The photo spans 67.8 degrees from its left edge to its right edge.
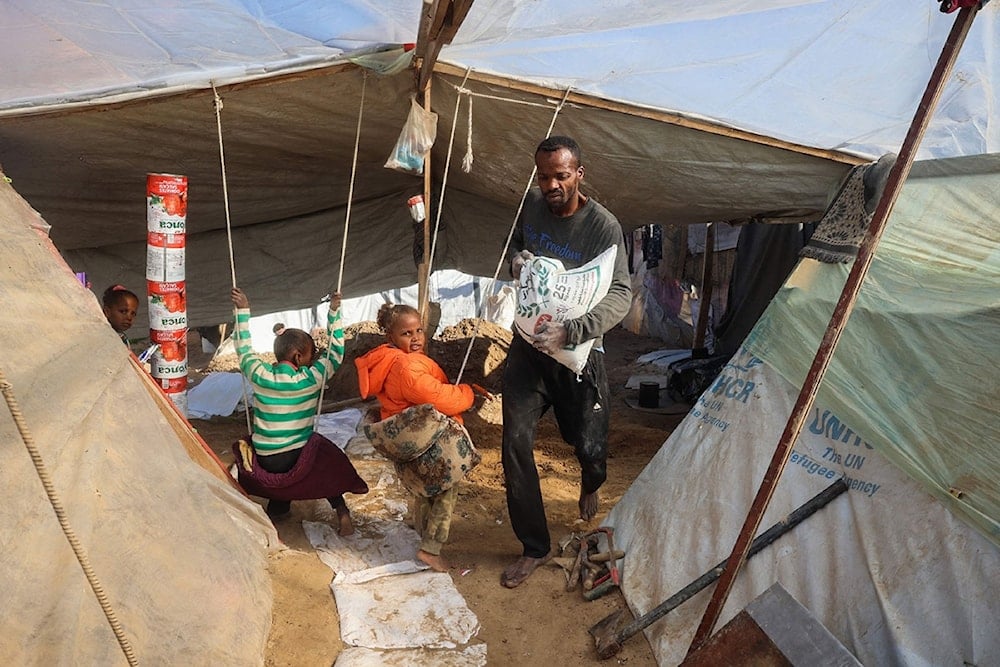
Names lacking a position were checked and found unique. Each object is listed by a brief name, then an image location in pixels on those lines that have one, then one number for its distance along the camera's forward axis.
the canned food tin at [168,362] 3.44
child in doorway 3.81
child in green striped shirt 3.18
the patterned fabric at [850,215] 3.12
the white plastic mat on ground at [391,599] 2.65
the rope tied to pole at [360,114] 3.21
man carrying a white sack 2.75
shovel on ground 2.45
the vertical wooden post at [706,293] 7.68
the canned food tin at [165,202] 3.24
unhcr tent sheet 2.06
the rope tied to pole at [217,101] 3.40
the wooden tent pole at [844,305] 1.70
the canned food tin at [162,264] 3.32
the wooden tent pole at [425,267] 4.21
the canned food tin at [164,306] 3.35
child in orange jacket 3.04
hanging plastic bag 3.74
